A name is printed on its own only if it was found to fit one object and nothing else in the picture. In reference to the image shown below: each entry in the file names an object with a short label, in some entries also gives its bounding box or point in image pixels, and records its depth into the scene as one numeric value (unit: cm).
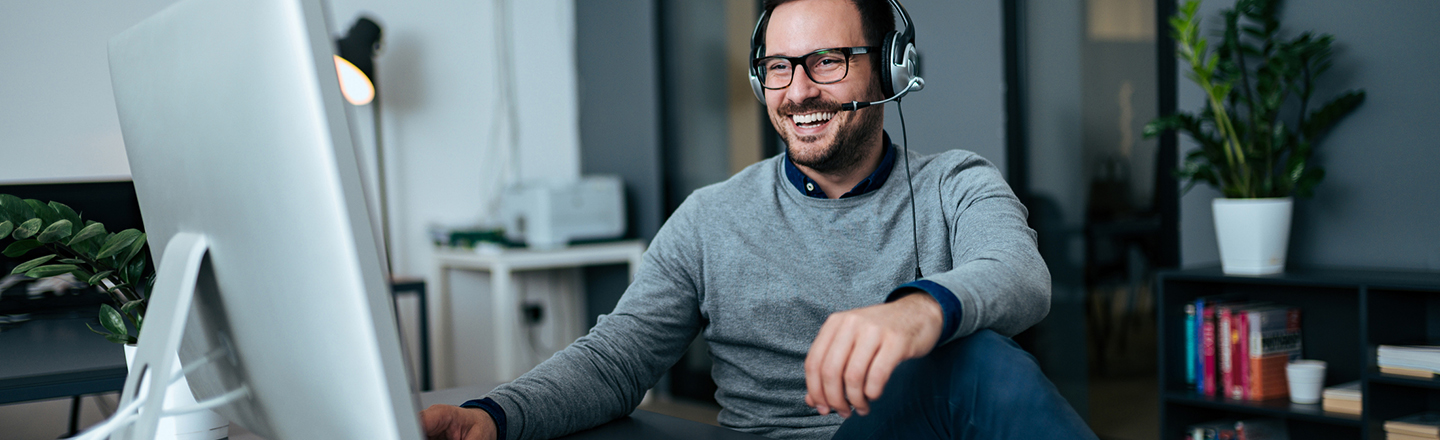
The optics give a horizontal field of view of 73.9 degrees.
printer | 357
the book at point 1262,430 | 216
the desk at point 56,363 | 112
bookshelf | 187
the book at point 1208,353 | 217
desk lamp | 318
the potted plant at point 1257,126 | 207
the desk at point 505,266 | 343
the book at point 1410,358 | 178
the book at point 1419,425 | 179
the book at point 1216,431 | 218
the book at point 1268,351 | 209
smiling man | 97
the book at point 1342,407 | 193
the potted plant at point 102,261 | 81
